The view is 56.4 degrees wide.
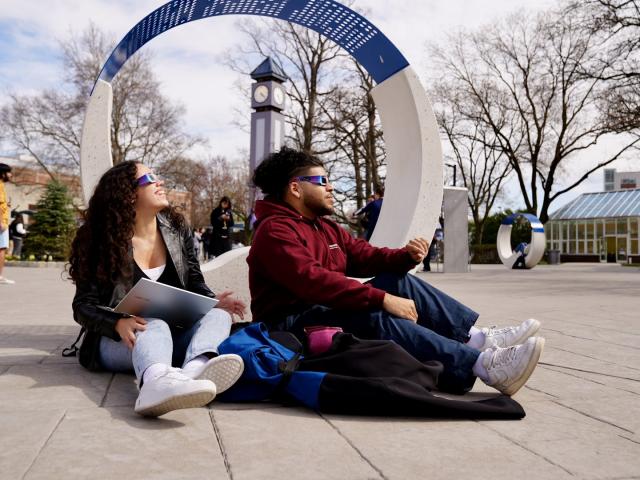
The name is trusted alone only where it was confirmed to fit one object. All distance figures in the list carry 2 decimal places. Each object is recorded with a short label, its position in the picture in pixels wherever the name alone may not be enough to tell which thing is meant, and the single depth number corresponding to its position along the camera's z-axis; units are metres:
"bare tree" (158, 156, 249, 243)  42.88
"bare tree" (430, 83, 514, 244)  27.98
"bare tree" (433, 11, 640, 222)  26.19
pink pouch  2.85
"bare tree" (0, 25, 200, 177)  27.34
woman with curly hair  2.71
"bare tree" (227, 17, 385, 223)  22.67
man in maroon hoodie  2.90
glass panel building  36.44
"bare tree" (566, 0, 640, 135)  15.89
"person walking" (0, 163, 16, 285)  8.64
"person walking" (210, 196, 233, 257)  11.37
